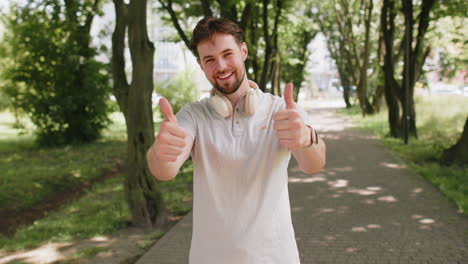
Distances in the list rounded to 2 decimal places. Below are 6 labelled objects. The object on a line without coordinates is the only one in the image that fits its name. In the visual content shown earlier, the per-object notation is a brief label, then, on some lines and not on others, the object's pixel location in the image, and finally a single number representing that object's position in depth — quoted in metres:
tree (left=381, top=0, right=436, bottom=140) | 14.02
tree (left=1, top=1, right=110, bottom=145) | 17.50
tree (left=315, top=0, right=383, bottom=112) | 26.25
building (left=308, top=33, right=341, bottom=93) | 97.81
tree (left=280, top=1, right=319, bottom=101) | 20.58
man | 2.13
